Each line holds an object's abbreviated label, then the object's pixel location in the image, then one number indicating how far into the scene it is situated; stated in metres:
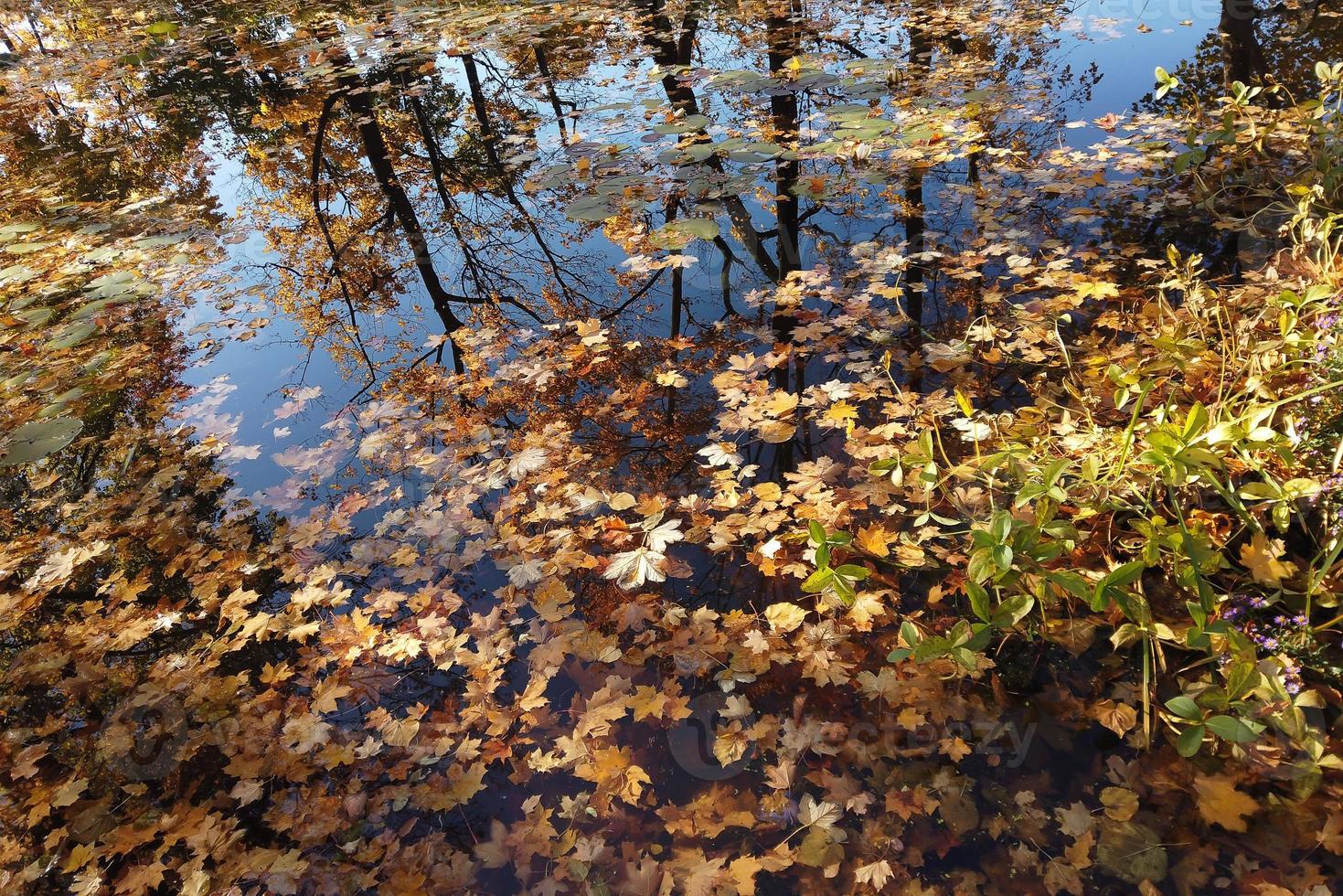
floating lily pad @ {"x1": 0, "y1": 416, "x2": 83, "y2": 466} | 3.46
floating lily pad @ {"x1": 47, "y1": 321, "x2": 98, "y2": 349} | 4.45
